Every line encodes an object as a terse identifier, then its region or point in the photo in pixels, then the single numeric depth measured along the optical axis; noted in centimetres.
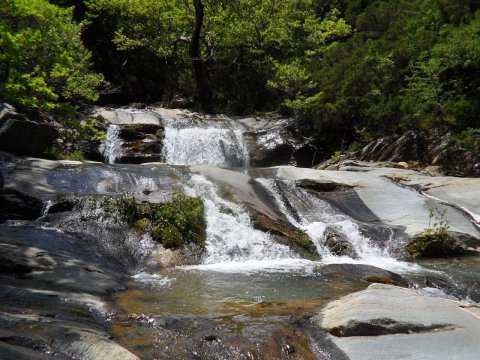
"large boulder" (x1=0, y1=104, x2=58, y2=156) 1218
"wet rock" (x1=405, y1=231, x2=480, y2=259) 1041
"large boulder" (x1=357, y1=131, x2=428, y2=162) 1595
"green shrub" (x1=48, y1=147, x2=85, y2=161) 1406
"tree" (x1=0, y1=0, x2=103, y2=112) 920
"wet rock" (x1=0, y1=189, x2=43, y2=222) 963
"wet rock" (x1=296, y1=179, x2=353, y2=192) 1320
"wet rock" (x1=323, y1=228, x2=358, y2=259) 1026
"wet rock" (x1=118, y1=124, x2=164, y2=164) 1700
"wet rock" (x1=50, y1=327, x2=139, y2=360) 381
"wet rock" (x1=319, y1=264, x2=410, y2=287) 773
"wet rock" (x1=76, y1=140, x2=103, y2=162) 1684
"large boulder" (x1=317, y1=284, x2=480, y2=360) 426
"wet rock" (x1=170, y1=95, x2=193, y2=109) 2245
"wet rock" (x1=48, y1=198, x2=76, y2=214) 973
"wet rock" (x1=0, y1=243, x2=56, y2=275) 639
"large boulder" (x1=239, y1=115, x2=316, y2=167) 1822
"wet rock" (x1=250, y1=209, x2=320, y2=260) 998
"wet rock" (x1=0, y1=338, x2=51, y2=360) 309
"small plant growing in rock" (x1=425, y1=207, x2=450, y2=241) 1053
